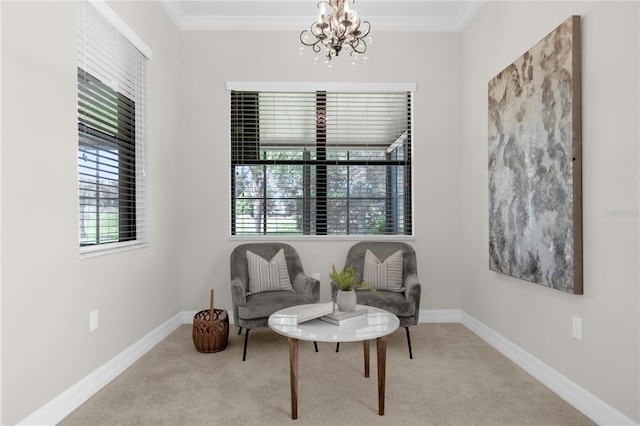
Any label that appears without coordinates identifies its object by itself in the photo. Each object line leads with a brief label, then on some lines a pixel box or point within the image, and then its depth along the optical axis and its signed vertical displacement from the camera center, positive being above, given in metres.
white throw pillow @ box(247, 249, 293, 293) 3.47 -0.58
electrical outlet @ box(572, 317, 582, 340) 2.29 -0.71
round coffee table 2.07 -0.67
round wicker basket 3.11 -0.98
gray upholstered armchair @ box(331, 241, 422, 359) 3.09 -0.65
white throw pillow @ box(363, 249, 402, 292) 3.54 -0.59
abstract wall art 2.28 +0.30
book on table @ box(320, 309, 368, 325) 2.28 -0.64
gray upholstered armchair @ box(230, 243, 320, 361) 3.05 -0.70
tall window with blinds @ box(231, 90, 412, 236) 4.08 +0.49
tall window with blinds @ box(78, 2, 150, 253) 2.48 +0.57
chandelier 2.30 +1.10
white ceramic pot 2.43 -0.57
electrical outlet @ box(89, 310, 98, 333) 2.46 -0.70
